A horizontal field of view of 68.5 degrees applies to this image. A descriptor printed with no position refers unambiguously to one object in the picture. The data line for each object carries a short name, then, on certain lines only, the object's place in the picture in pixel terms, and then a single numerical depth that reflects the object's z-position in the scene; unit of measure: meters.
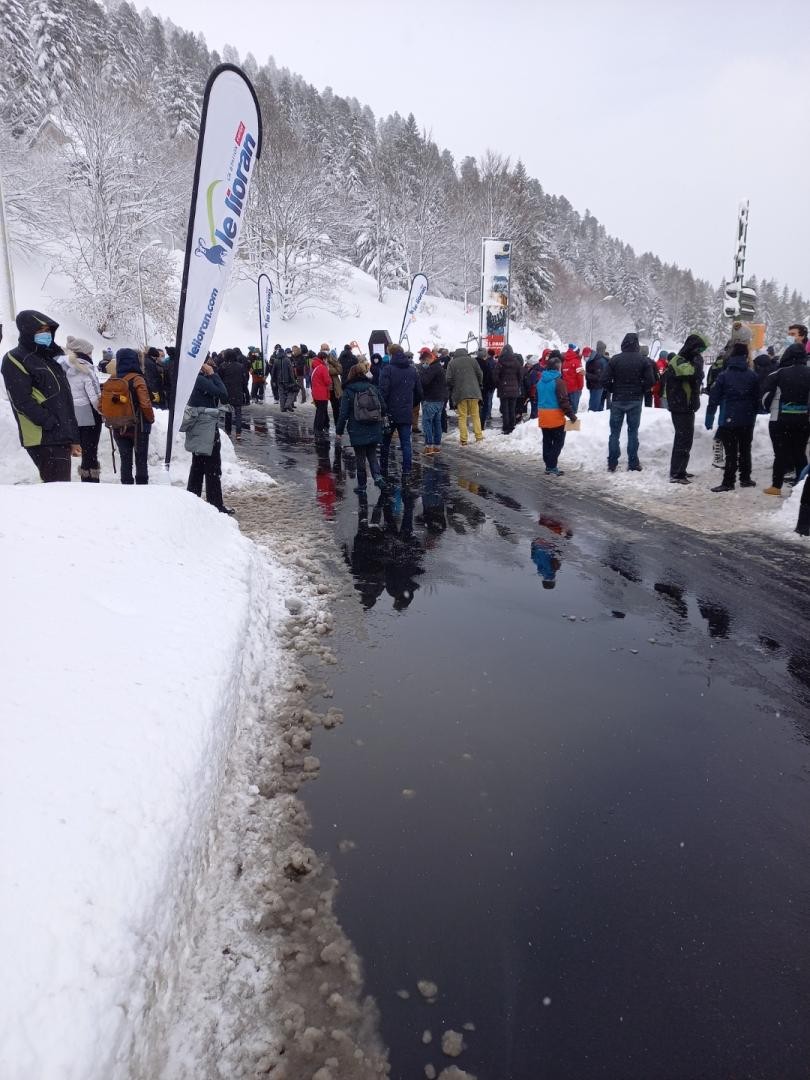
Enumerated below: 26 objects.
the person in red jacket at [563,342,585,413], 15.75
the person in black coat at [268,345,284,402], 20.77
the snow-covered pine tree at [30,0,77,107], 43.44
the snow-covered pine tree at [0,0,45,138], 39.03
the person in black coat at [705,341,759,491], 8.32
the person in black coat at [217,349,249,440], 15.80
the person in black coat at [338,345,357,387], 14.29
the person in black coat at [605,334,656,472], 9.57
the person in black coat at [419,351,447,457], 11.45
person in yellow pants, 12.55
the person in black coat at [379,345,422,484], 9.38
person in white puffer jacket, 7.42
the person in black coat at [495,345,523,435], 13.74
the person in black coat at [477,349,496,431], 14.53
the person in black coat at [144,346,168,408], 11.52
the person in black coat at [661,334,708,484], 8.89
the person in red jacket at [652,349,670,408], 21.25
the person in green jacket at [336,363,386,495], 8.07
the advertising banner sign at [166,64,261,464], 5.91
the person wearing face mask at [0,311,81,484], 5.30
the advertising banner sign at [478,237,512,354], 22.91
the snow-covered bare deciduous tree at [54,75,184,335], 30.02
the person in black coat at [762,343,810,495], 7.46
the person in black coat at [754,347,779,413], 10.54
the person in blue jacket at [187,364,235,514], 7.31
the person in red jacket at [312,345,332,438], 14.68
